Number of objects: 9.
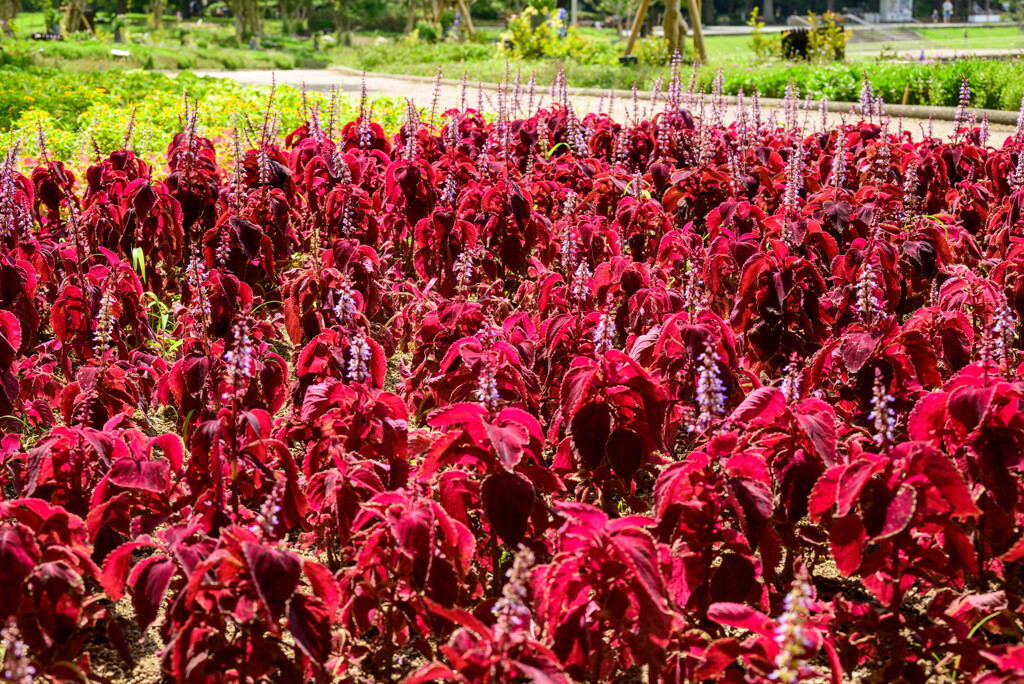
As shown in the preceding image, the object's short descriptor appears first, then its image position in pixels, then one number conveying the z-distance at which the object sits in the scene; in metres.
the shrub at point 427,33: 39.44
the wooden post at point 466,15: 32.22
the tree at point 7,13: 34.31
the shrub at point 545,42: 26.00
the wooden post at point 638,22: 20.92
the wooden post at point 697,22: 20.09
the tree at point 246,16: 54.12
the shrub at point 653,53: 22.56
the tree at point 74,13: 40.09
